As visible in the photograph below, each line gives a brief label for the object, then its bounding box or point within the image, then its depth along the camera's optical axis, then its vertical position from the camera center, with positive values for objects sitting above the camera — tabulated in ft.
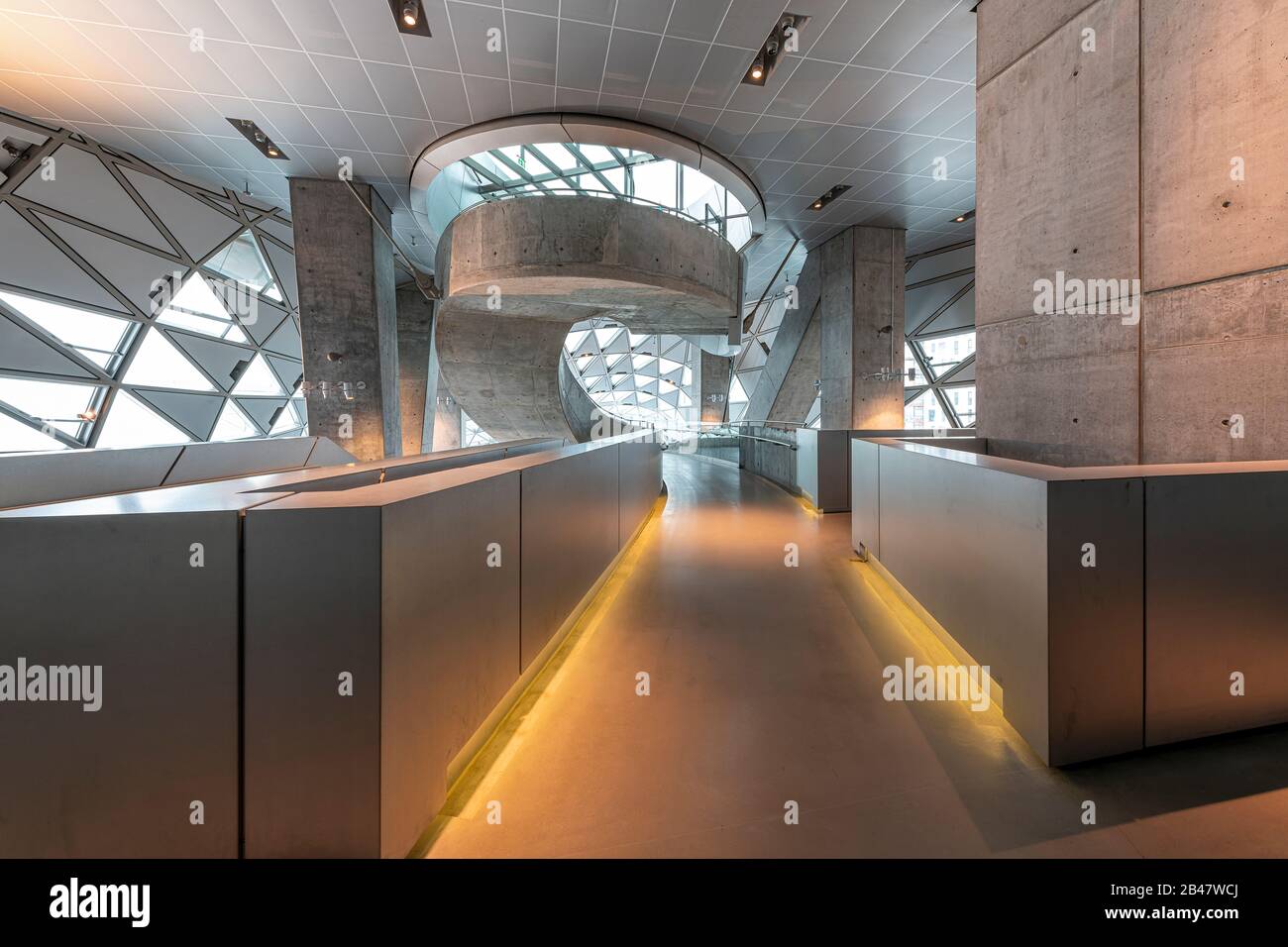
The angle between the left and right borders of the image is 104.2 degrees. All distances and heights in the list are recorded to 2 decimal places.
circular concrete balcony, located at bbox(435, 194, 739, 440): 33.83 +14.98
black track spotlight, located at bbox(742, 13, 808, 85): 24.07 +22.00
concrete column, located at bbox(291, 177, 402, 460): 39.91 +13.58
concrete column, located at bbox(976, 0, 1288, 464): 12.34 +7.35
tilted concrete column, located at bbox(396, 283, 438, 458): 66.59 +15.03
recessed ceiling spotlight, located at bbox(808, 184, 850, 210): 41.70 +24.23
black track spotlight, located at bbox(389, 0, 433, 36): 22.80 +21.41
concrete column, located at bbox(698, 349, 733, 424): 97.86 +18.26
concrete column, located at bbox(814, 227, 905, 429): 49.34 +14.90
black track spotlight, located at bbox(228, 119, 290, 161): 32.55 +22.99
